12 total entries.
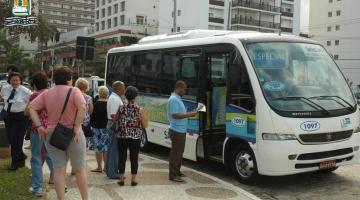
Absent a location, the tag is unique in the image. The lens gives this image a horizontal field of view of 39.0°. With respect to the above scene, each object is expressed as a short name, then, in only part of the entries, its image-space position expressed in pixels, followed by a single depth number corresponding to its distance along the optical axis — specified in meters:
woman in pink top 6.07
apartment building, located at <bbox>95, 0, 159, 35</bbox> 81.31
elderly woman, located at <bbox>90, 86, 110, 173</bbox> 8.88
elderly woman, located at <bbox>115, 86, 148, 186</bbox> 7.98
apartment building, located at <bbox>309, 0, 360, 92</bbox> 87.12
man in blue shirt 8.47
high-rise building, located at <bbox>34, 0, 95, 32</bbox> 154.88
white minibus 8.08
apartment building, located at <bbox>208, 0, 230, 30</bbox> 80.69
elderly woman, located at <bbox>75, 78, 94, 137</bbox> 8.41
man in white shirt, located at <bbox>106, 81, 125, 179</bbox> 8.64
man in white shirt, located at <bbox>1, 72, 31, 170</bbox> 8.62
